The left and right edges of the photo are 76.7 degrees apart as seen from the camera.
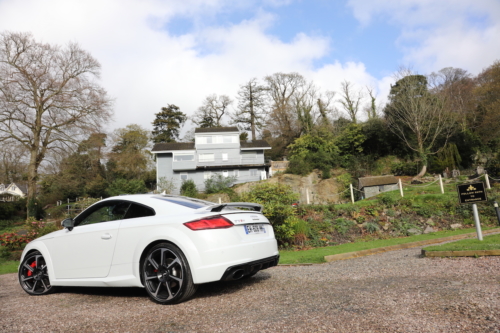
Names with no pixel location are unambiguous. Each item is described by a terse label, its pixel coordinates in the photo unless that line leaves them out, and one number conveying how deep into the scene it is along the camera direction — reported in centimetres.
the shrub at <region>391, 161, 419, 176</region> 3148
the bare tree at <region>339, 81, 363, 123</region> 4824
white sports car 370
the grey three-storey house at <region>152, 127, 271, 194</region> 4209
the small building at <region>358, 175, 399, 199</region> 2192
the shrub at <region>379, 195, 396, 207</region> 1436
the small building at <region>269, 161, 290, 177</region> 4247
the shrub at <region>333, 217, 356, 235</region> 1280
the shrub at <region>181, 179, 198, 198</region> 3349
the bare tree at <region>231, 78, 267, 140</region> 5397
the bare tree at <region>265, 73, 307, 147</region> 4878
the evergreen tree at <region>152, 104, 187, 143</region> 5936
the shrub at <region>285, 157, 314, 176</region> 3553
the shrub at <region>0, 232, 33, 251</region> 1268
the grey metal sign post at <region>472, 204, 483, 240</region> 759
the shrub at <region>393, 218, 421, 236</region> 1301
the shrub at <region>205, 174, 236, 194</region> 3512
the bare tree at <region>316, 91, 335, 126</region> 4817
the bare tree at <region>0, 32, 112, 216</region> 2681
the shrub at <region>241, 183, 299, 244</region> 1084
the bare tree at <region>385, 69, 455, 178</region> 2925
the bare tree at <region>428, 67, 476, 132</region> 3428
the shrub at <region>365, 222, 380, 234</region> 1302
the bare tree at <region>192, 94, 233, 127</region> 5706
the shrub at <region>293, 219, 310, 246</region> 1164
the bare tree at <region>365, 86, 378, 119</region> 4365
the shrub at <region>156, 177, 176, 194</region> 3373
